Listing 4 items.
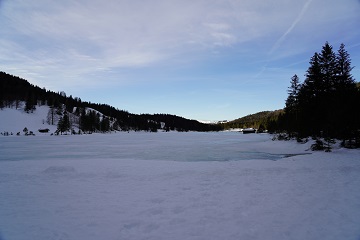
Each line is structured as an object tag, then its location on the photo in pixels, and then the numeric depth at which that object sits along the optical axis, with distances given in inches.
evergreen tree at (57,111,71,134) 3671.3
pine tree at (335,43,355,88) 1299.3
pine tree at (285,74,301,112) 1909.2
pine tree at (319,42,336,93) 1343.5
